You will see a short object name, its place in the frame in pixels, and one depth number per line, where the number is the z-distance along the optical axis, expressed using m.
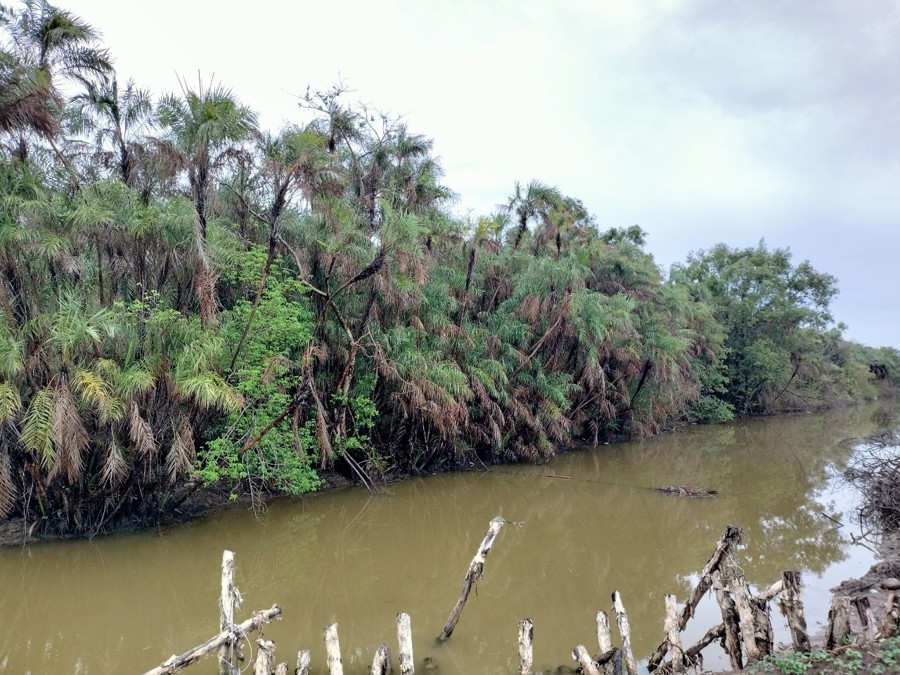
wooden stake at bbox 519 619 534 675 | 5.10
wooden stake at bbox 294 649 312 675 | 4.89
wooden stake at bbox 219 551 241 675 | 4.87
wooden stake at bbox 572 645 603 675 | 4.70
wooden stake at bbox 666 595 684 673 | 4.94
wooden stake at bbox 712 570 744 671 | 4.94
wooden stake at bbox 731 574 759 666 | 4.81
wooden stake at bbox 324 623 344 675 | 4.68
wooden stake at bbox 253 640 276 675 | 4.54
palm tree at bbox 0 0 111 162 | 7.80
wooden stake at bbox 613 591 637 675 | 4.94
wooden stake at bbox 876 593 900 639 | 4.78
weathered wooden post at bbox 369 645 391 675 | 4.92
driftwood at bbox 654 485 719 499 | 13.57
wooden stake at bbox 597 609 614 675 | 5.10
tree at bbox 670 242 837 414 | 30.97
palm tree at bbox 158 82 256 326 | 9.06
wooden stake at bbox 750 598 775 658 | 4.83
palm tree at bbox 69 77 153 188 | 10.54
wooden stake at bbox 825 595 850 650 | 4.80
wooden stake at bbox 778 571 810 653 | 4.79
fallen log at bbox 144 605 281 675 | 4.50
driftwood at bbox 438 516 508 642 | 5.83
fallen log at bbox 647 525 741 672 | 5.12
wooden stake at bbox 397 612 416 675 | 4.91
